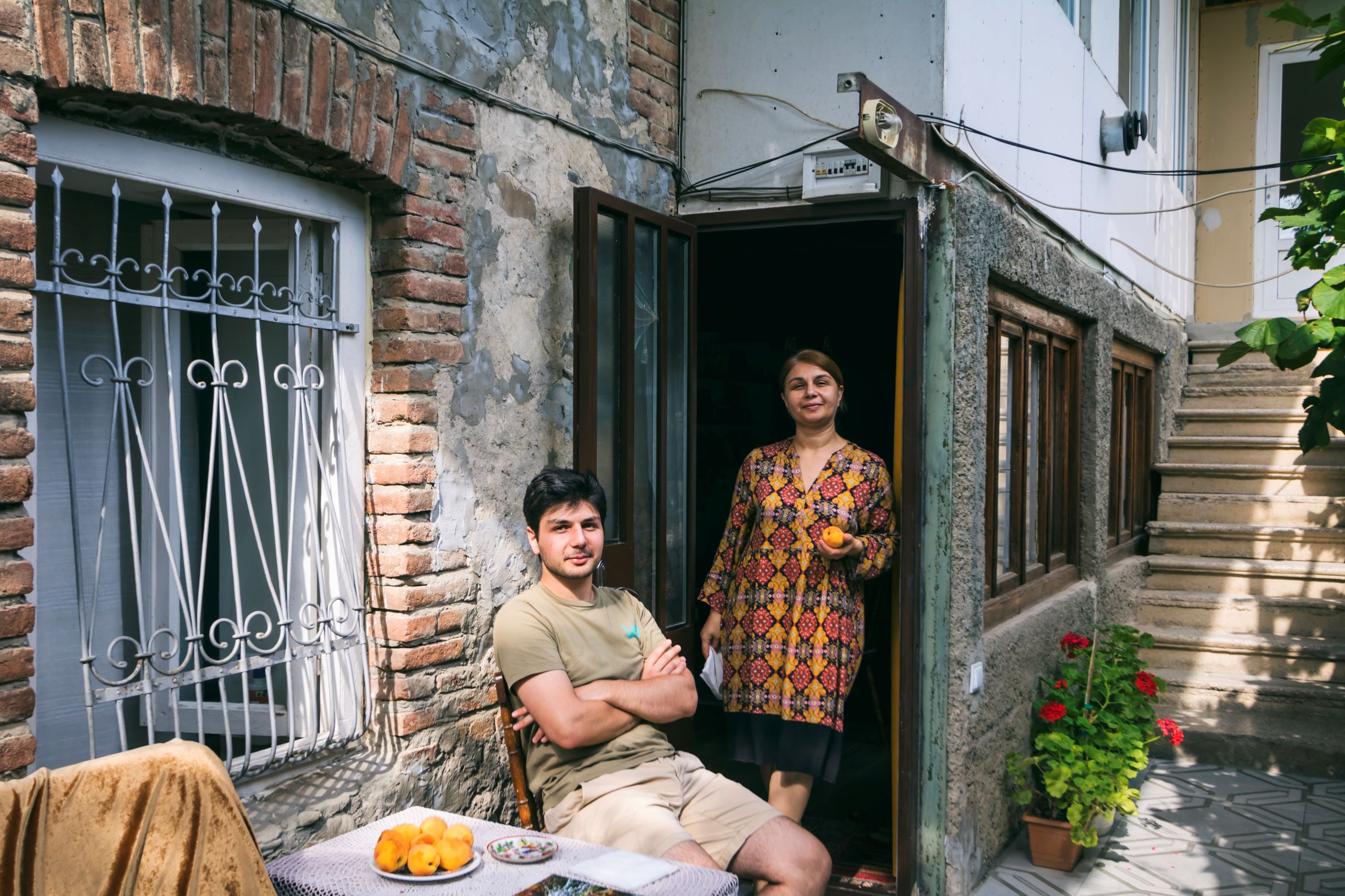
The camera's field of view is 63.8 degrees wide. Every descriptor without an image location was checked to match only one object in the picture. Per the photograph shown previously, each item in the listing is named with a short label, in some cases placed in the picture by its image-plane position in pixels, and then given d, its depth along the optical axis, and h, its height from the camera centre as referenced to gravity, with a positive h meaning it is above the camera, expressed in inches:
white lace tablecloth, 84.0 -36.6
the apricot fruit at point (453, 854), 86.0 -35.0
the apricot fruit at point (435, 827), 89.2 -34.1
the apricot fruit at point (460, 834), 88.6 -34.3
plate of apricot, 85.3 -34.9
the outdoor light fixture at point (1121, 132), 238.1 +63.3
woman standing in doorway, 152.2 -25.2
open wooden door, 134.4 +4.0
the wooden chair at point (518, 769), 114.7 -37.4
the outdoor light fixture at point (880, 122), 123.6 +34.3
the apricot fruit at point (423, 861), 85.0 -35.0
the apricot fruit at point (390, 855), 86.2 -35.1
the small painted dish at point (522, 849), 89.1 -36.2
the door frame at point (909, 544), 151.3 -17.6
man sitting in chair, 109.4 -32.1
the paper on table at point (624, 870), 85.3 -36.8
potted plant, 173.5 -54.7
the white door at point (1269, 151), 406.0 +101.1
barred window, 93.4 -3.4
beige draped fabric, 71.8 -28.7
